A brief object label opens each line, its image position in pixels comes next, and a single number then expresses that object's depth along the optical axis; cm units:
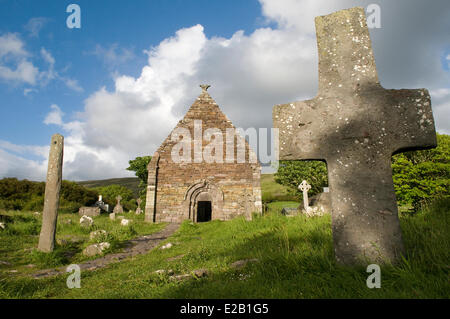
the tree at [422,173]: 1034
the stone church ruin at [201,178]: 1420
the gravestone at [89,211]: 1892
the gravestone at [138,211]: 2194
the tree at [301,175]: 3031
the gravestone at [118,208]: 2304
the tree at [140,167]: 3059
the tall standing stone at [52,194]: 665
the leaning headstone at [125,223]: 1090
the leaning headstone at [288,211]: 1214
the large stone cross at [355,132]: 266
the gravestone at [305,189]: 1283
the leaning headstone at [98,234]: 761
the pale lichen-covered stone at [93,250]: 653
